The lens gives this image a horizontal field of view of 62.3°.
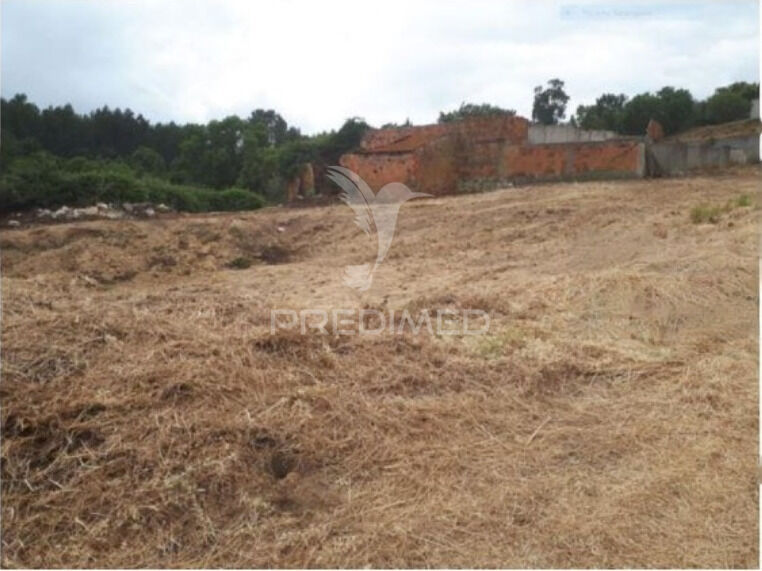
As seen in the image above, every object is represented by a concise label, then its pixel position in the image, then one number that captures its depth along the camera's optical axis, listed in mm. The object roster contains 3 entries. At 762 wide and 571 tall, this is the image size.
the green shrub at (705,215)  7637
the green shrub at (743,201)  8023
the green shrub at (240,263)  8859
